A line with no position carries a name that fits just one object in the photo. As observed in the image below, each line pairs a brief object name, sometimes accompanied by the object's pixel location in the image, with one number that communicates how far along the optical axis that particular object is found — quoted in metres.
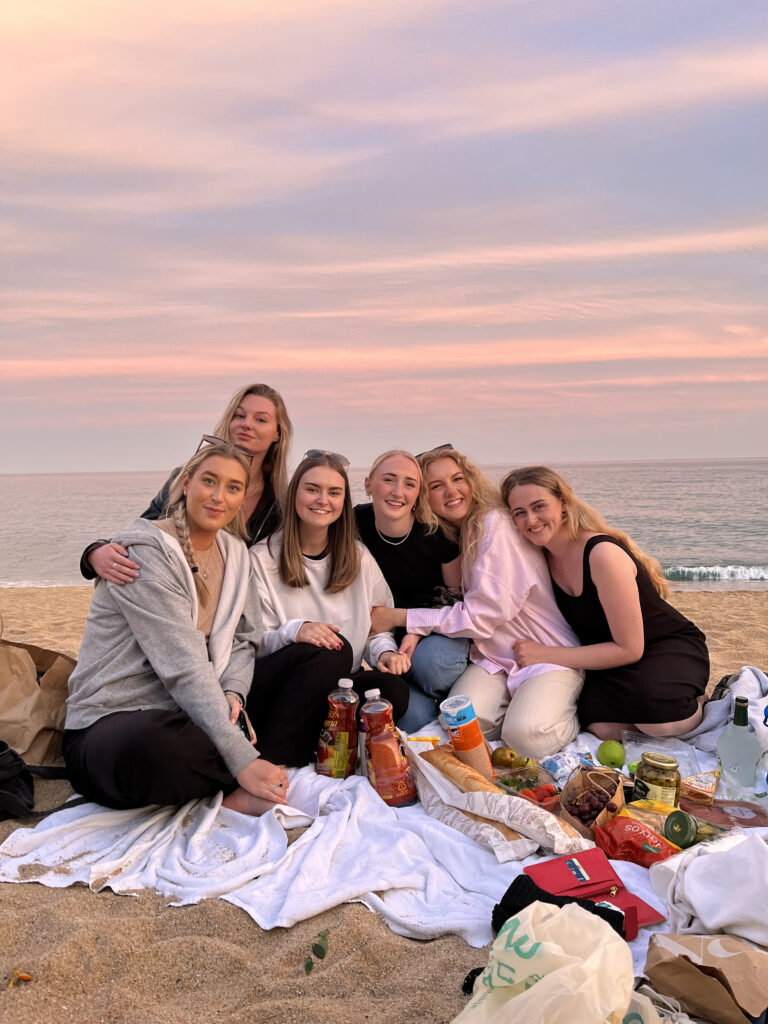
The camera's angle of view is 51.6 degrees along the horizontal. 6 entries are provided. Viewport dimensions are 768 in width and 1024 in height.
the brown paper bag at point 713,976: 1.96
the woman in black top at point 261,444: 4.60
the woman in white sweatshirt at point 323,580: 4.11
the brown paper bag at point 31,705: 3.67
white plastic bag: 1.60
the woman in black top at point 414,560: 4.48
